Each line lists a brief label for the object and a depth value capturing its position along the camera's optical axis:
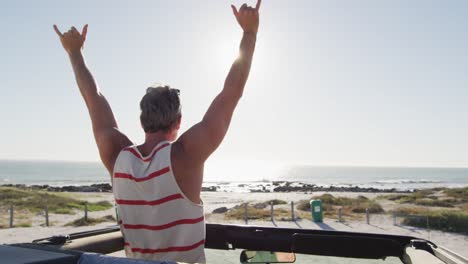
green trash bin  19.98
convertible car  2.66
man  1.65
